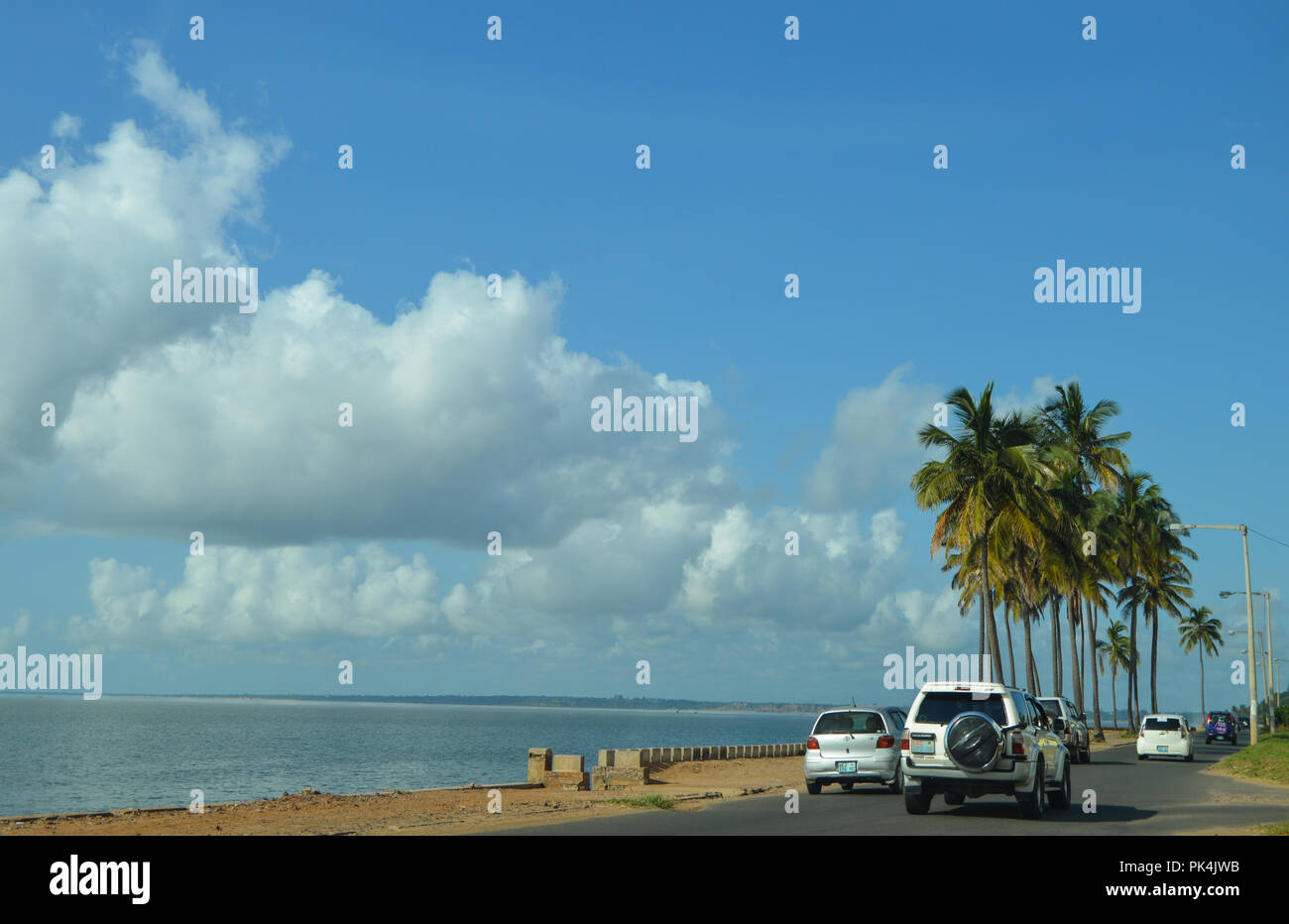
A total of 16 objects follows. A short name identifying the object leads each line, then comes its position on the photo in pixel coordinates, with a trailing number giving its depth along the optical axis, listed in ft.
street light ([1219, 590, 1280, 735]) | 229.04
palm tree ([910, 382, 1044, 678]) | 141.90
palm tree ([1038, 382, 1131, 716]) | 187.62
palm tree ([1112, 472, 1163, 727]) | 210.38
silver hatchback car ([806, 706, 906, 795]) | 78.18
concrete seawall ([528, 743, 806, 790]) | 94.63
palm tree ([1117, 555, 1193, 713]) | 248.32
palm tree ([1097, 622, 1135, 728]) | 377.09
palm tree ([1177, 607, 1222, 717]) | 408.26
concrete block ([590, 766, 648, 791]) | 94.07
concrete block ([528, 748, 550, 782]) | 97.21
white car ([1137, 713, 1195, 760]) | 135.03
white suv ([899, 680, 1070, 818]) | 55.77
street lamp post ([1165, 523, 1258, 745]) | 139.13
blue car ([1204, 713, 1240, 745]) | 210.18
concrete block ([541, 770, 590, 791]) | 94.45
